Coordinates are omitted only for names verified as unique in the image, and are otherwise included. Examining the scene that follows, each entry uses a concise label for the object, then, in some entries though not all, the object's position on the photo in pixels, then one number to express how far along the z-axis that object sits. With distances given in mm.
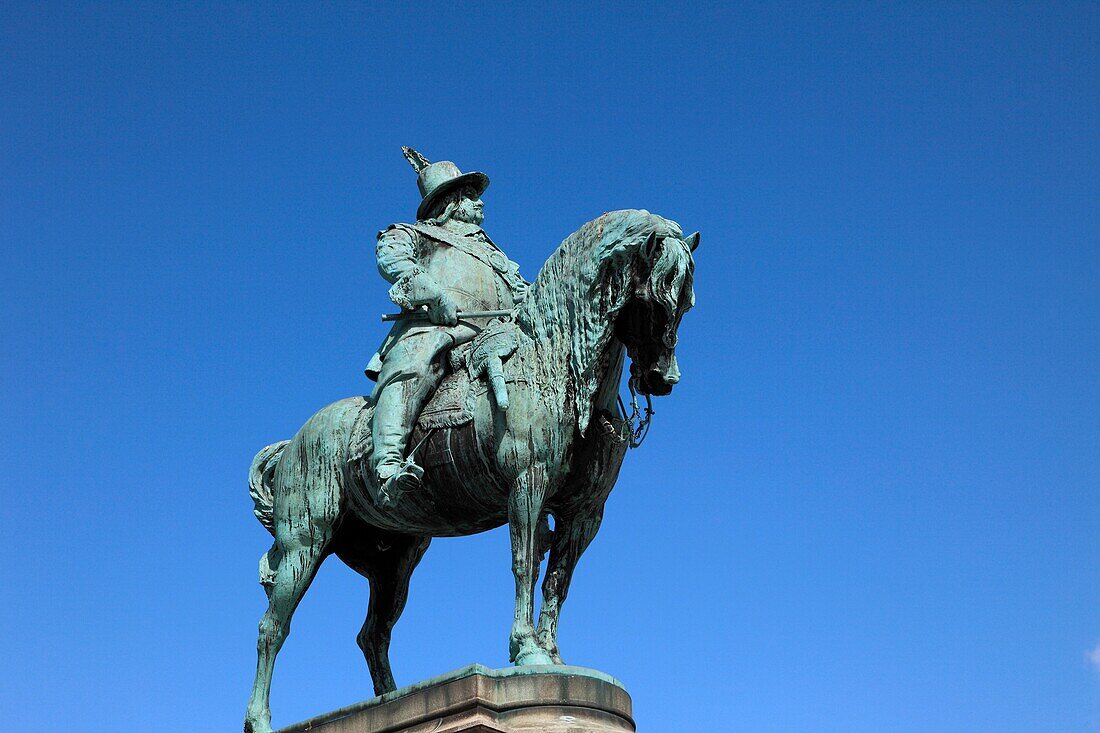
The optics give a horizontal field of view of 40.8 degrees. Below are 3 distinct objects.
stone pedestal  10016
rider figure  11641
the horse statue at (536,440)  11070
